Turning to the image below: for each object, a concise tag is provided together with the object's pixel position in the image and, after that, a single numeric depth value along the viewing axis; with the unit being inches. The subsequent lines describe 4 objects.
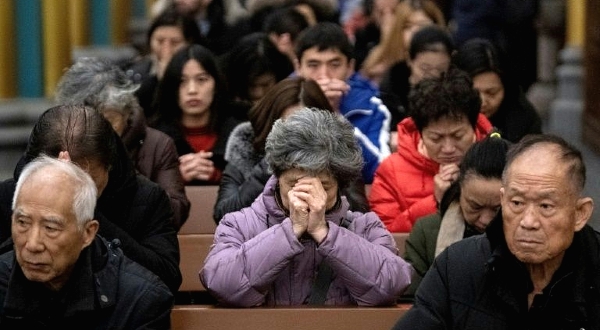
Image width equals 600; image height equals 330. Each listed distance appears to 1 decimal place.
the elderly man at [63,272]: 349.8
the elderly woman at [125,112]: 494.4
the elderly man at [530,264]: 339.8
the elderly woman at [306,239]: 383.8
